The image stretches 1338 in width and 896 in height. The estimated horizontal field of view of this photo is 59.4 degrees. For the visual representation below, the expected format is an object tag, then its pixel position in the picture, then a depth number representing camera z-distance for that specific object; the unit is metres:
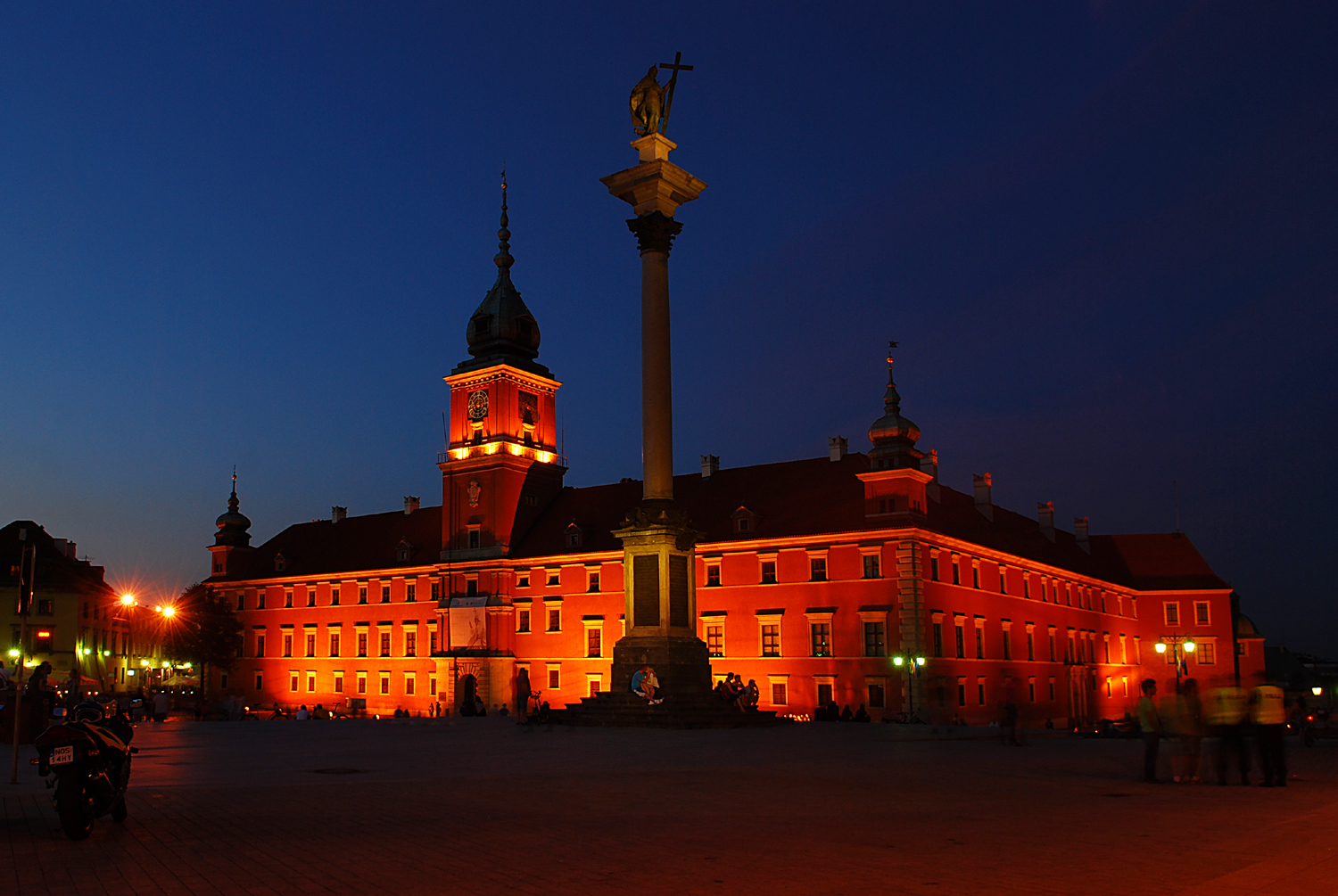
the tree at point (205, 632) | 79.00
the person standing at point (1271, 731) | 15.20
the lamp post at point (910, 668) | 54.59
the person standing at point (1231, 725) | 15.45
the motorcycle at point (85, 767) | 10.36
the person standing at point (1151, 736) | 15.77
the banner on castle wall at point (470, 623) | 69.25
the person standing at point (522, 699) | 32.77
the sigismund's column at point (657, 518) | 35.06
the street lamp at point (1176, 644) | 78.44
